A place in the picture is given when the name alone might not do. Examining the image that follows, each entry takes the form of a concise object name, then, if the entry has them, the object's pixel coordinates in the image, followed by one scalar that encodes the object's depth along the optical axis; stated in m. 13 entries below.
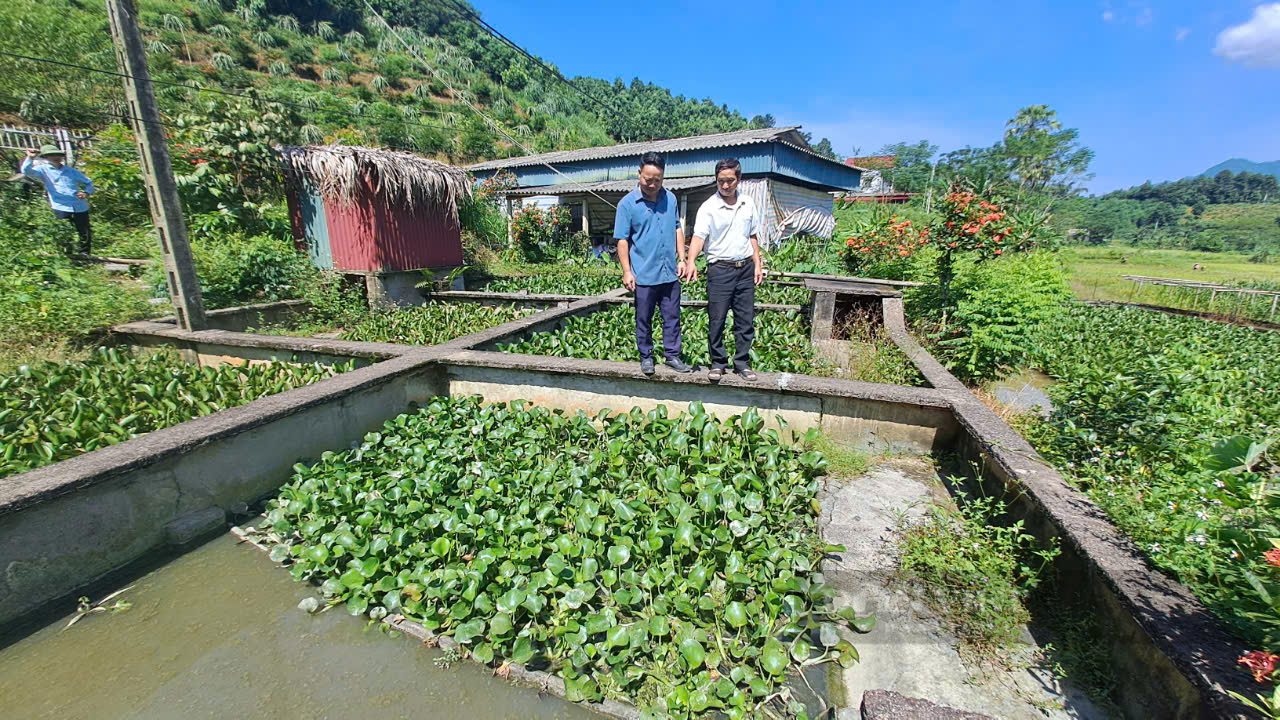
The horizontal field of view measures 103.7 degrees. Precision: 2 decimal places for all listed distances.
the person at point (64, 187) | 6.92
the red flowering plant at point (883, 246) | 8.82
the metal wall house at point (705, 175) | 17.09
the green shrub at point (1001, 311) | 5.08
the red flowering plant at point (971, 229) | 5.91
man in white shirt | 3.76
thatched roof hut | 7.88
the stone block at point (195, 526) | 2.91
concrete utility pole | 4.75
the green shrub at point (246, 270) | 7.11
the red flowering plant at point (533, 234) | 15.63
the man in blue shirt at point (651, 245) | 3.82
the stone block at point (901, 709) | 1.46
